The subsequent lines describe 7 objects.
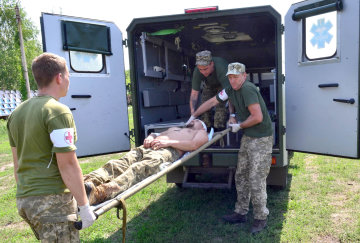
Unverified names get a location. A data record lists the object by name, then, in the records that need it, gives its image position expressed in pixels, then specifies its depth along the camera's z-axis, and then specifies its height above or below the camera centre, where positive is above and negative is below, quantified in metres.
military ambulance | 3.41 +0.17
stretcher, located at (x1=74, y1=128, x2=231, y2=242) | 1.91 -0.67
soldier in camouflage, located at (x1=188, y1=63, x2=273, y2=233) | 3.54 -0.51
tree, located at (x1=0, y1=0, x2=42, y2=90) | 30.75 +5.82
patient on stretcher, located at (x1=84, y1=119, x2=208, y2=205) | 2.46 -0.63
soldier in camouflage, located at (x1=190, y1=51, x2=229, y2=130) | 4.63 +0.18
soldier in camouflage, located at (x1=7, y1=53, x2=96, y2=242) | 1.79 -0.35
